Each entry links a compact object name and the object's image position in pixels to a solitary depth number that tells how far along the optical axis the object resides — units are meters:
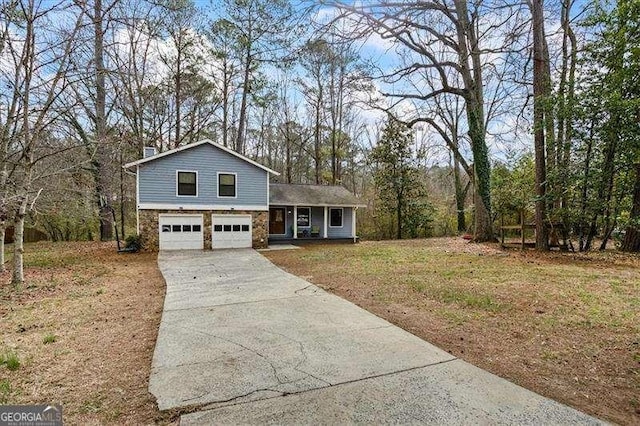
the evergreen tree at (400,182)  20.95
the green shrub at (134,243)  13.81
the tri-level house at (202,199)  13.88
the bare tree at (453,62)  10.23
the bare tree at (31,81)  6.68
